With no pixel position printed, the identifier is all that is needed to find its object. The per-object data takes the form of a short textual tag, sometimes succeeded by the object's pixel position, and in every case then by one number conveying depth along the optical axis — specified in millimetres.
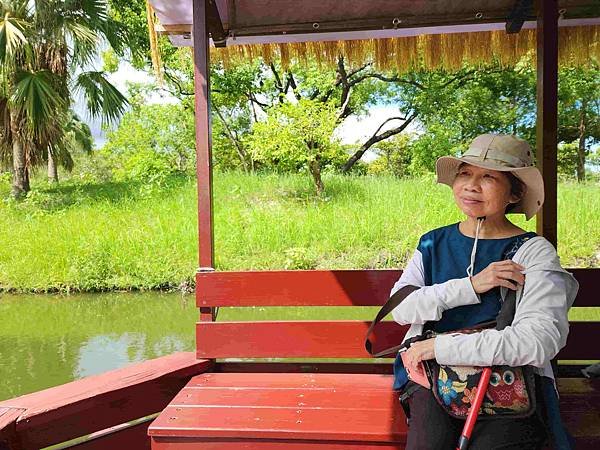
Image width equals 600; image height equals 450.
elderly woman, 1552
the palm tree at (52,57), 10242
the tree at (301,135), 12617
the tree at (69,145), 12586
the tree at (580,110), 12531
